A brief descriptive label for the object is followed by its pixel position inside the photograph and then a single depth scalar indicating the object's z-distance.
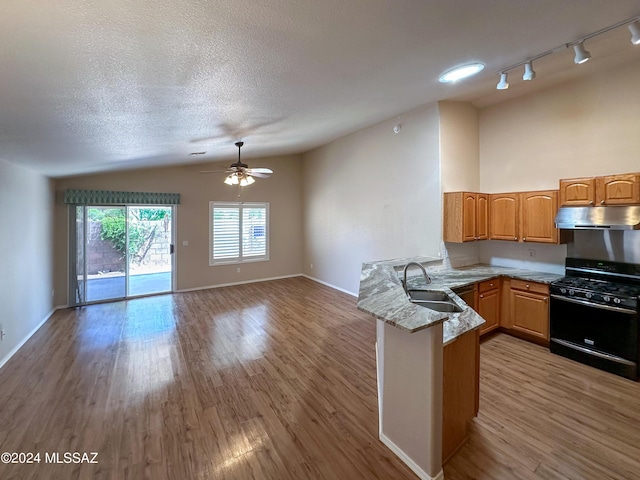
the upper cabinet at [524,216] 3.64
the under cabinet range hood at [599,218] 2.94
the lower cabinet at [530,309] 3.50
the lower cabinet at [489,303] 3.72
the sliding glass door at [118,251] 5.53
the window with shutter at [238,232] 7.06
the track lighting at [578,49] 2.24
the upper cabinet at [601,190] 2.98
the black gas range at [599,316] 2.83
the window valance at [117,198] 5.34
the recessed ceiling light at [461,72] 2.84
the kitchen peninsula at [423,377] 1.66
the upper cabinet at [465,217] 3.99
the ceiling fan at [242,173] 4.44
